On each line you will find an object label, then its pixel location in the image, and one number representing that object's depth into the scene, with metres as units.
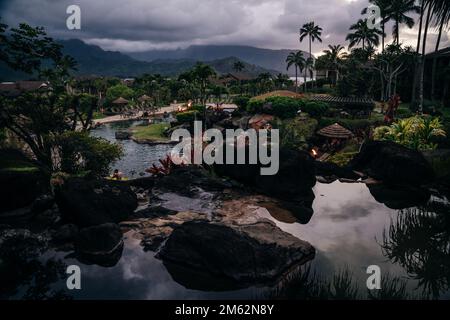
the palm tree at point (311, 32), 82.00
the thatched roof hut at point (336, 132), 28.34
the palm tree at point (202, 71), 43.62
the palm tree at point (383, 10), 52.25
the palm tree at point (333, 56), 70.20
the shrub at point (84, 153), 18.22
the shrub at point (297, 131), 26.89
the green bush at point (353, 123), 32.53
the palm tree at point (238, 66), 131.88
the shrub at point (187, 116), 46.03
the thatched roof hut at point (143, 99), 71.56
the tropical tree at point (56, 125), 17.72
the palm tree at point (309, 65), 84.75
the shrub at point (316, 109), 38.81
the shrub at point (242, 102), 49.84
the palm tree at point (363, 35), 61.78
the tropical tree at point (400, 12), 50.41
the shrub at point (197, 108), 50.64
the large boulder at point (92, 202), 12.87
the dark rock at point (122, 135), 40.03
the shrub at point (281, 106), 39.78
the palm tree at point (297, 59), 84.38
